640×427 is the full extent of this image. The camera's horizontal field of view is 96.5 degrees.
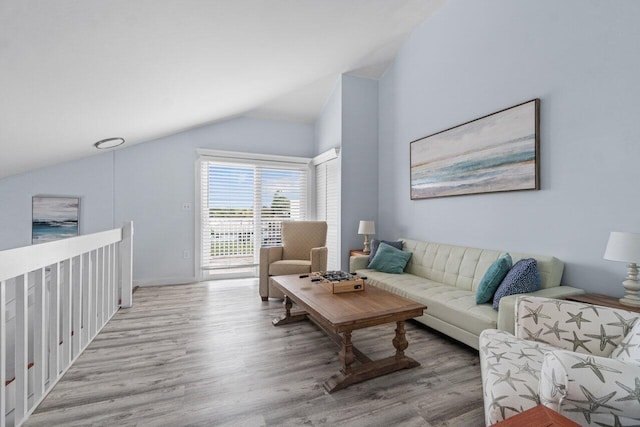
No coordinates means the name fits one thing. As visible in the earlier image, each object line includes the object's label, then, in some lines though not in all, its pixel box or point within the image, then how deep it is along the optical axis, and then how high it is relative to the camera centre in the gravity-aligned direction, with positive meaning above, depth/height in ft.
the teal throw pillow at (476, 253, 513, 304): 7.54 -1.79
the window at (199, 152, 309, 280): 15.43 +0.49
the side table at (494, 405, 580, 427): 2.76 -2.05
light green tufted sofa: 6.92 -2.35
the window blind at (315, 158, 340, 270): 15.02 +0.66
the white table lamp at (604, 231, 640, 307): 5.66 -0.84
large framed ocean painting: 8.24 +1.97
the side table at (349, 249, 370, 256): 13.42 -1.85
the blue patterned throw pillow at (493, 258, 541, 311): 7.04 -1.71
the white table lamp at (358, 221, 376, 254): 13.21 -0.67
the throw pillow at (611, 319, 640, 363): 3.81 -1.88
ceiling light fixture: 11.64 +2.97
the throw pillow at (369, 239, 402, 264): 12.11 -1.35
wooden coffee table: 5.96 -2.22
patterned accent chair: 3.16 -2.06
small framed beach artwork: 12.53 -0.18
